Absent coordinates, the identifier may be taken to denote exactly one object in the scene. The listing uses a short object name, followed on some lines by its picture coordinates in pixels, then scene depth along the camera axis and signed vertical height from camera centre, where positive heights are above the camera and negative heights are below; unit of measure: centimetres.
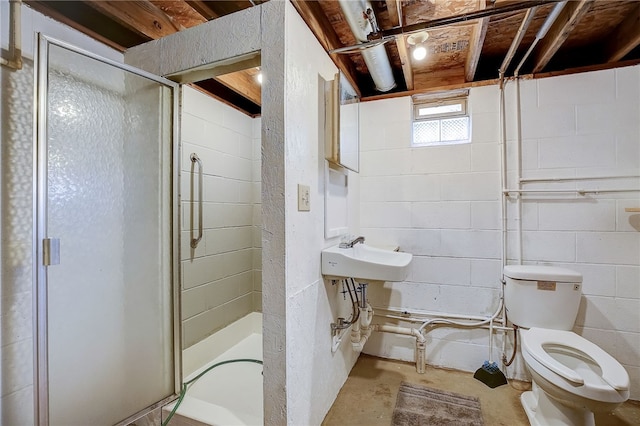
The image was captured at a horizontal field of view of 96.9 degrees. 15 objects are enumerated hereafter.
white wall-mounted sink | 148 -27
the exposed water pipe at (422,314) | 210 -76
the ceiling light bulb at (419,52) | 181 +106
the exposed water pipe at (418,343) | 210 -95
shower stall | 114 -13
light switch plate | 138 +9
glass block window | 220 +74
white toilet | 127 -73
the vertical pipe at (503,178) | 203 +27
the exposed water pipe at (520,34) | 137 +97
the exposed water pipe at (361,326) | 193 -78
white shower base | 146 -113
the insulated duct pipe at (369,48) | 135 +100
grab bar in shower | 215 +15
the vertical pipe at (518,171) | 201 +31
